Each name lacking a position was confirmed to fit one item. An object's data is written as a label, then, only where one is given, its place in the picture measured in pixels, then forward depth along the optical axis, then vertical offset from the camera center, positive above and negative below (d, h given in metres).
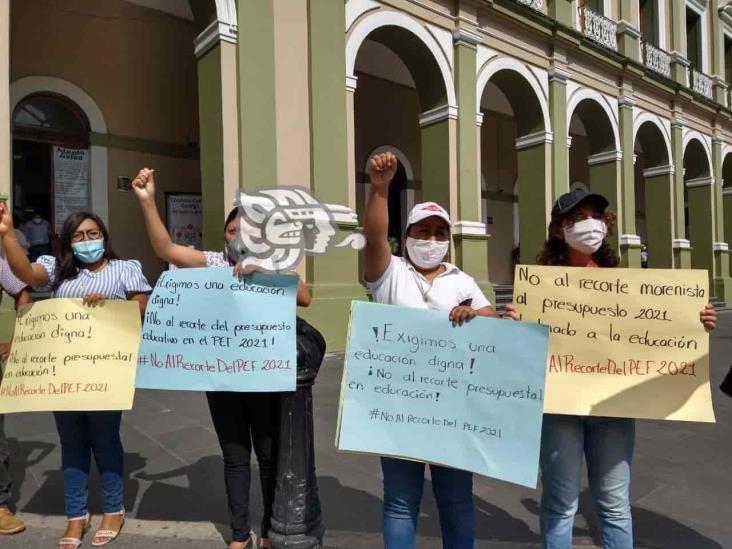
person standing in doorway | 7.93 +0.71
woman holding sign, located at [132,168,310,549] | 2.37 -0.63
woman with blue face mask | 2.66 -0.08
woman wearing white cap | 2.10 -0.10
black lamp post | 2.21 -0.76
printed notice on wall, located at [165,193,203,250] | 8.80 +1.07
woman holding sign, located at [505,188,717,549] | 2.07 -0.69
